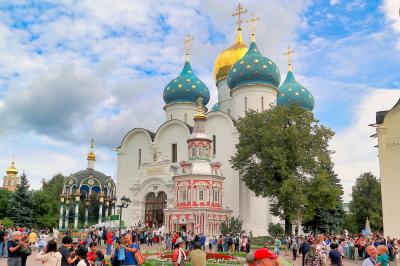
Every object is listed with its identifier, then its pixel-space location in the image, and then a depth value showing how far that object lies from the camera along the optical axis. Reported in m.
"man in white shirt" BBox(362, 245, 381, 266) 7.65
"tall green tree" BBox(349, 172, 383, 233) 47.45
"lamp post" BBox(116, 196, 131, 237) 24.32
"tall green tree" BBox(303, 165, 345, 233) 43.12
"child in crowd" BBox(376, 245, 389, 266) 8.12
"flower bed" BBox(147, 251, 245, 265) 18.03
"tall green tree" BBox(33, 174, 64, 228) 47.09
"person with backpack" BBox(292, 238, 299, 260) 22.47
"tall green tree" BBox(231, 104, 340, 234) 30.02
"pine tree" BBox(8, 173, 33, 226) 42.66
